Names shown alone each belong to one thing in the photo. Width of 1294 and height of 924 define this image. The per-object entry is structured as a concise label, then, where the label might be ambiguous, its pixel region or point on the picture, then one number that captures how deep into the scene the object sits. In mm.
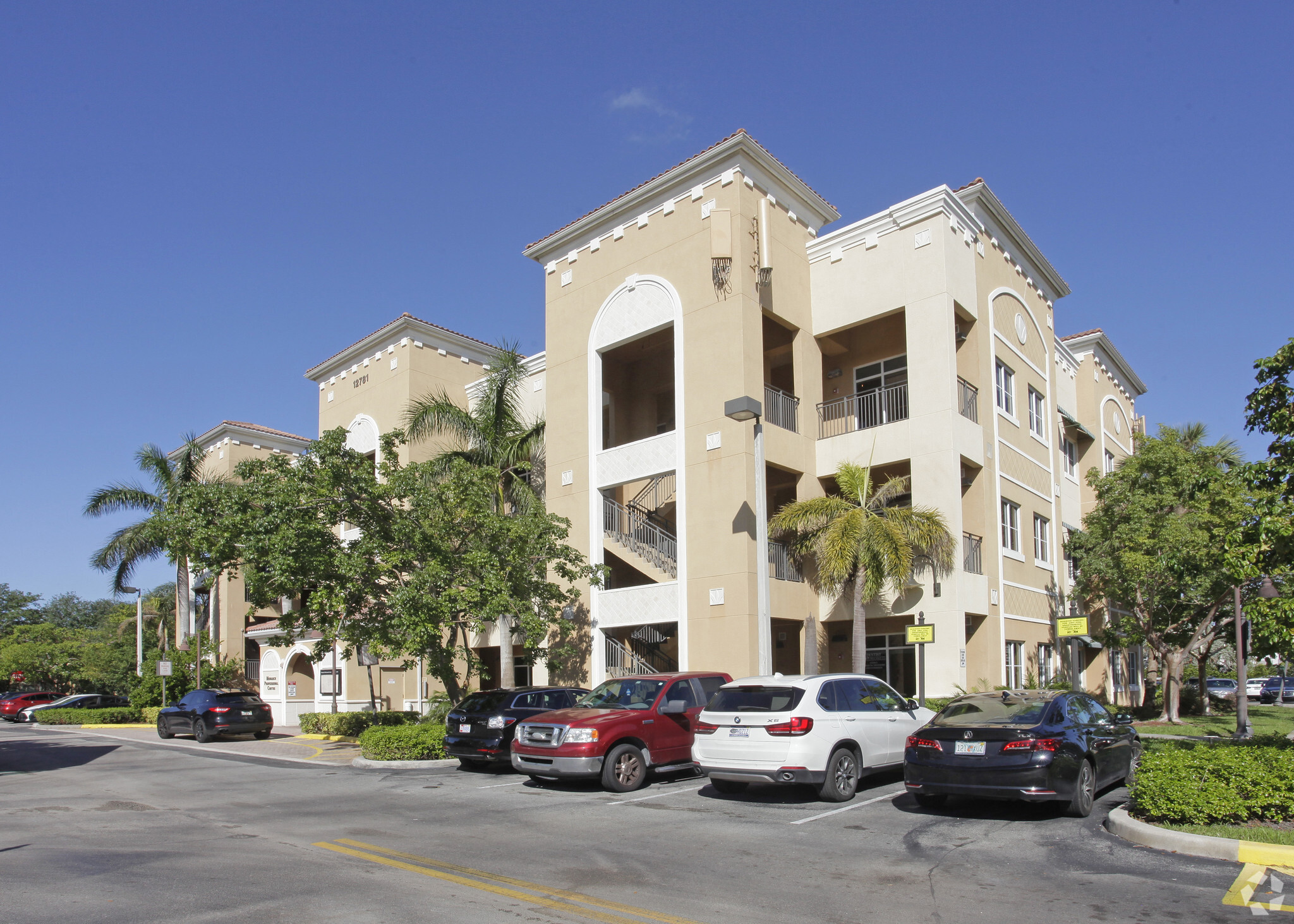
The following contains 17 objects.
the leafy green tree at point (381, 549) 19781
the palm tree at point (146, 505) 37750
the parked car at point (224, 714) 27594
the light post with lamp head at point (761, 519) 16609
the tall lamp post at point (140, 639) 43438
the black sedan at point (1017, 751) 10414
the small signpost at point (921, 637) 17266
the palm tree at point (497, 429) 25281
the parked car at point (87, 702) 42500
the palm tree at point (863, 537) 20109
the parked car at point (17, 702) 45719
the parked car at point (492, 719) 16875
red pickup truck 13727
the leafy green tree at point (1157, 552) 25078
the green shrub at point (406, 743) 18766
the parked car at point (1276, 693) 44500
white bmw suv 11953
